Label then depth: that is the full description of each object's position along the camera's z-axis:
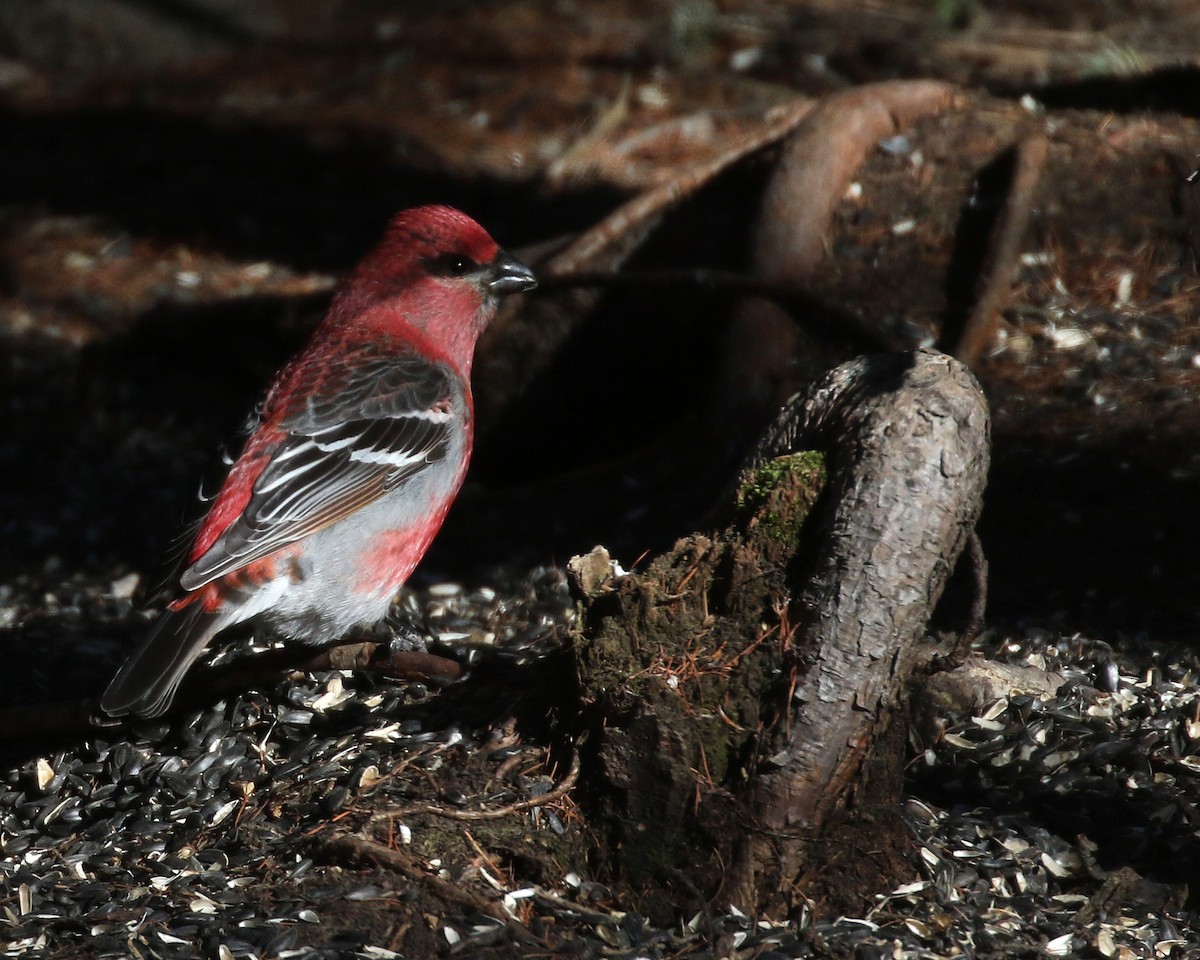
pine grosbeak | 7.98
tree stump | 5.89
